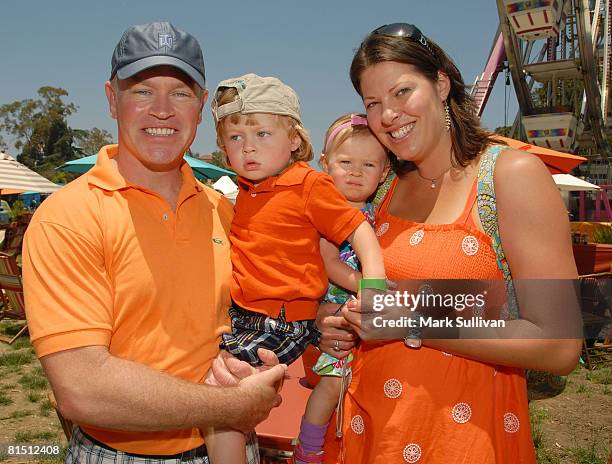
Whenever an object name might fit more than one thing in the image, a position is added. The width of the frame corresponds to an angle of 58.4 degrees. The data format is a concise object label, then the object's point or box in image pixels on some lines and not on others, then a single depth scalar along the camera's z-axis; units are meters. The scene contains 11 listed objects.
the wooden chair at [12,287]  8.25
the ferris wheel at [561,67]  21.89
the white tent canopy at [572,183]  14.33
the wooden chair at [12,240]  11.87
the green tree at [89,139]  82.69
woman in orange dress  1.84
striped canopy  12.70
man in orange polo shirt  1.69
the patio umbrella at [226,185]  18.40
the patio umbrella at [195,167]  11.22
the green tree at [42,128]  75.31
